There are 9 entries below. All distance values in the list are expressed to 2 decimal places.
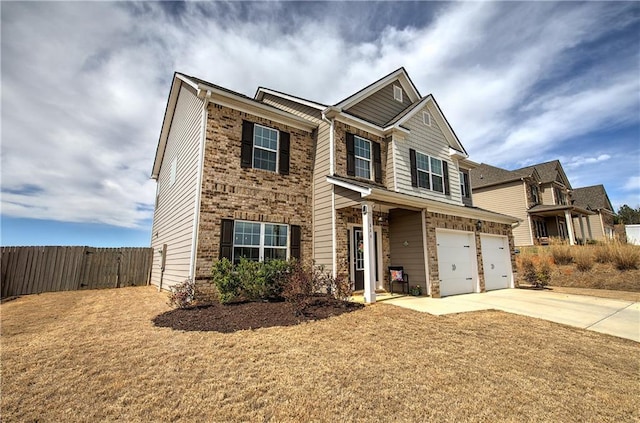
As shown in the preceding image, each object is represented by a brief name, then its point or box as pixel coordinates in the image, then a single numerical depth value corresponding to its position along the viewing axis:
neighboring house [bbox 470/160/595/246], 22.77
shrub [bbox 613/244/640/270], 12.51
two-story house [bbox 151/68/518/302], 8.59
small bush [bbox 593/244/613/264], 13.38
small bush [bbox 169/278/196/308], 7.29
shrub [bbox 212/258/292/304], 7.43
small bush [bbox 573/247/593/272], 13.72
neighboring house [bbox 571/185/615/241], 30.70
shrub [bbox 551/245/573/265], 15.00
